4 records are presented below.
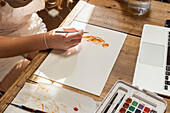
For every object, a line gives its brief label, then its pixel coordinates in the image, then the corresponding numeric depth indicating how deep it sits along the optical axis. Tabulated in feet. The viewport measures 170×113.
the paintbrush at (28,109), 2.43
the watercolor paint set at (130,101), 2.34
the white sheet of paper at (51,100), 2.45
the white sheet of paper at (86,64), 2.73
